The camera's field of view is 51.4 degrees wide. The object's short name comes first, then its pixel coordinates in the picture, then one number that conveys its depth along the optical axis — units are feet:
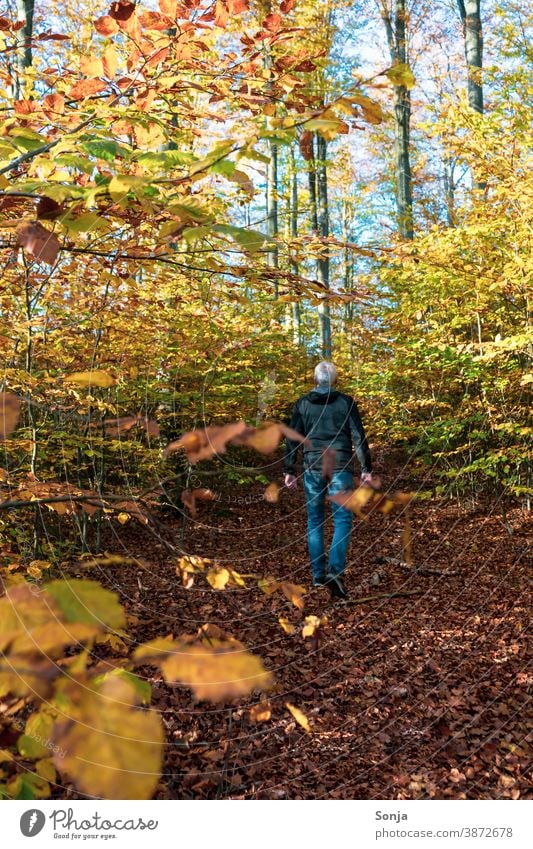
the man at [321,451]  11.07
